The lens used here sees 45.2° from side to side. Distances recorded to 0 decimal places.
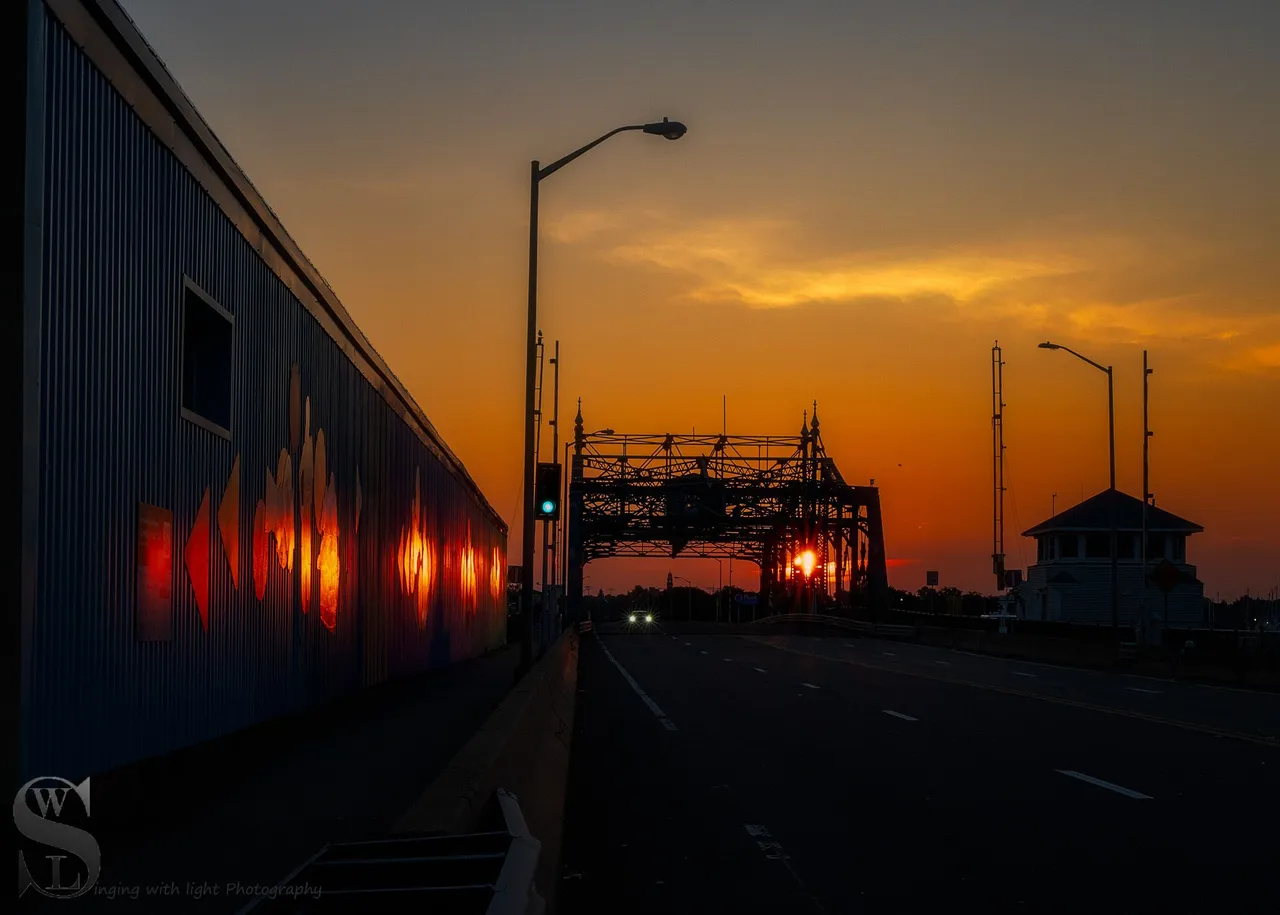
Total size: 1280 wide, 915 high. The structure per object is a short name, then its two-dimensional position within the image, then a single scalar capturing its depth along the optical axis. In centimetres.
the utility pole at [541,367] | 6359
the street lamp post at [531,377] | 2672
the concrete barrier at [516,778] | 849
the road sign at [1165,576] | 4250
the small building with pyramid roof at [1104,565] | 8531
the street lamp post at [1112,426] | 4891
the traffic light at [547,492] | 3008
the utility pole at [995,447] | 9281
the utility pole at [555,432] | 6456
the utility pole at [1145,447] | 5103
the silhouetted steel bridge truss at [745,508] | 8481
